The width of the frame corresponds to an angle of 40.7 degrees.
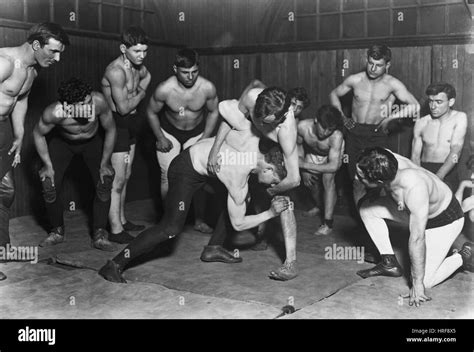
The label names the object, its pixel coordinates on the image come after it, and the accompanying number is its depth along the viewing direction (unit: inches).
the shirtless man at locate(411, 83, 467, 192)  220.2
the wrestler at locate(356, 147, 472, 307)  159.0
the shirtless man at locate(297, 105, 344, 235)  227.9
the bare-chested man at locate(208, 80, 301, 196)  168.9
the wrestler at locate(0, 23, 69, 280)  188.9
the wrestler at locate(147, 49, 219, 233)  233.1
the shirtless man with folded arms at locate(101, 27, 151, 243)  223.8
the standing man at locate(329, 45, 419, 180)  237.9
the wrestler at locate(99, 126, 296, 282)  177.9
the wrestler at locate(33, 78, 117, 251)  204.2
